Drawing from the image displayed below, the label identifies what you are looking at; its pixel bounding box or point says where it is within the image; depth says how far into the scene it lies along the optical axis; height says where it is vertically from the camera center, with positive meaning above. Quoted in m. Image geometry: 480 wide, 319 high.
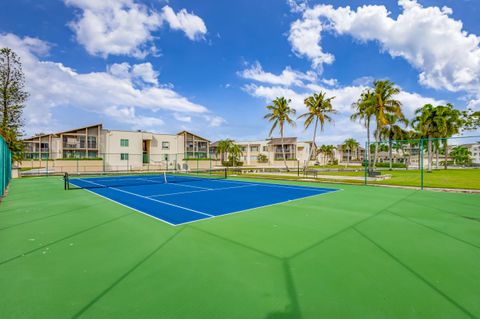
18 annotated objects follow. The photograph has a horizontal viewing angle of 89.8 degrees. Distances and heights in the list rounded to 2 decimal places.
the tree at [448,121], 34.56 +5.12
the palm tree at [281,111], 33.72 +6.56
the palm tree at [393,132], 41.02 +4.24
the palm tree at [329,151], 81.62 +2.19
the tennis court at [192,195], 7.88 -1.73
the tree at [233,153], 57.36 +1.29
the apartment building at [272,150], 68.62 +2.26
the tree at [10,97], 26.23 +7.13
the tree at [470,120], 34.01 +5.12
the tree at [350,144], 84.95 +4.62
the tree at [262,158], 68.38 +0.02
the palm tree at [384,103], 25.09 +5.68
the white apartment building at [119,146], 39.47 +2.40
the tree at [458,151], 55.31 +1.25
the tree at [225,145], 58.12 +3.26
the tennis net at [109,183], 15.89 -1.74
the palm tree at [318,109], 30.23 +6.15
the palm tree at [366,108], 25.86 +5.44
